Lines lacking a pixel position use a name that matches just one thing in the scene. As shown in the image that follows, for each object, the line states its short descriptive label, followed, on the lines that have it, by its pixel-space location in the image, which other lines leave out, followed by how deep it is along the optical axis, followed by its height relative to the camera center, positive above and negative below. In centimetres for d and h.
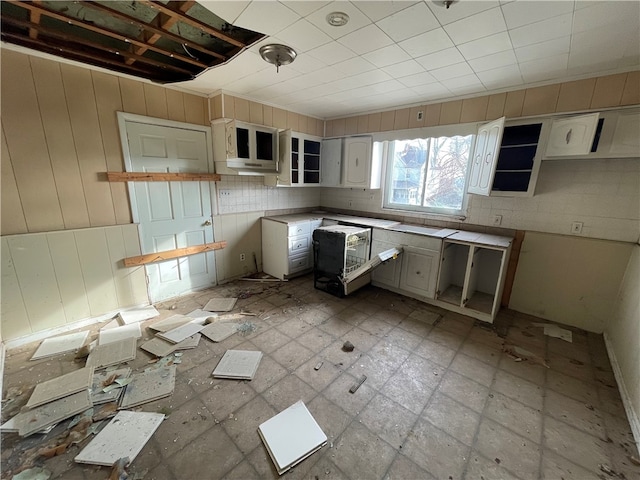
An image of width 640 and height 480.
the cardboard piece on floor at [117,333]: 245 -153
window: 344 +12
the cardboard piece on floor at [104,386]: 183 -155
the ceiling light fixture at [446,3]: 145 +100
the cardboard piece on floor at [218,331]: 254 -153
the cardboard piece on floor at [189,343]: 240 -154
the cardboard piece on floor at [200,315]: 281 -154
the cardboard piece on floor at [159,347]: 230 -153
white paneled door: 290 -35
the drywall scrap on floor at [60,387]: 178 -152
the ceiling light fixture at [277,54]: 204 +99
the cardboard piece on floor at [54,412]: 160 -154
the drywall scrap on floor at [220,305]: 308 -153
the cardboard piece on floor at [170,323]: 265 -153
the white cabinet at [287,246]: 379 -100
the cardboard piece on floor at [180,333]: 249 -152
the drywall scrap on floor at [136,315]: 278 -152
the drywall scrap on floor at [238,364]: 206 -153
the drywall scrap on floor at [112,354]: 216 -152
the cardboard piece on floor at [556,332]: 266 -151
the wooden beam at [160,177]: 272 -2
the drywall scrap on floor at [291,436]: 146 -153
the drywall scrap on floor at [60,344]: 226 -154
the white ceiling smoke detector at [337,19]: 162 +101
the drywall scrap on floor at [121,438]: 145 -154
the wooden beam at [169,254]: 294 -95
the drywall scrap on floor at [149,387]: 183 -154
